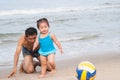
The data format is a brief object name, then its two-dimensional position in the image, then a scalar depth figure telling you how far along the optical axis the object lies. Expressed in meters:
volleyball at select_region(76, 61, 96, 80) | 4.42
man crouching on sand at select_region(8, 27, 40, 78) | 6.00
